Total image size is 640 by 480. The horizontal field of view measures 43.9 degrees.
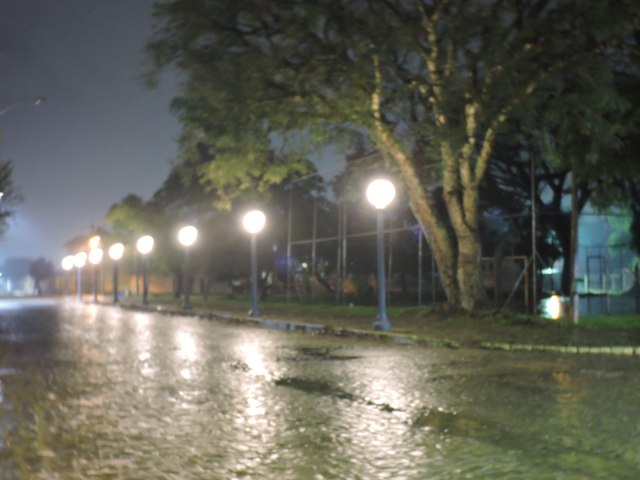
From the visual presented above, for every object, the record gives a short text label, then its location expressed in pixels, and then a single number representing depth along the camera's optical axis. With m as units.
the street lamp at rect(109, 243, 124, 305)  48.66
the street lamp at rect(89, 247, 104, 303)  55.12
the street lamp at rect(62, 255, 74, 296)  73.45
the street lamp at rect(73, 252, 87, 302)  60.38
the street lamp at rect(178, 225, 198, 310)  35.19
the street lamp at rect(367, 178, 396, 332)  20.50
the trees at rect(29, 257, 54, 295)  129.88
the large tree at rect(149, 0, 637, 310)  20.45
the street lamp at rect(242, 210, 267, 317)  29.00
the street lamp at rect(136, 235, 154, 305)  41.50
